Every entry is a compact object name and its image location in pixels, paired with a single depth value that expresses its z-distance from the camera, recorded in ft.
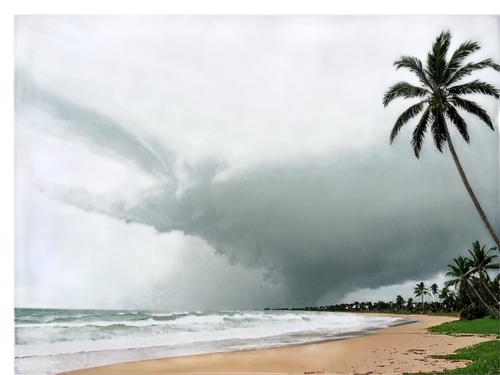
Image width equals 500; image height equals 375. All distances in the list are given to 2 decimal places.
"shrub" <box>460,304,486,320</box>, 48.01
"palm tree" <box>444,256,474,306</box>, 55.75
